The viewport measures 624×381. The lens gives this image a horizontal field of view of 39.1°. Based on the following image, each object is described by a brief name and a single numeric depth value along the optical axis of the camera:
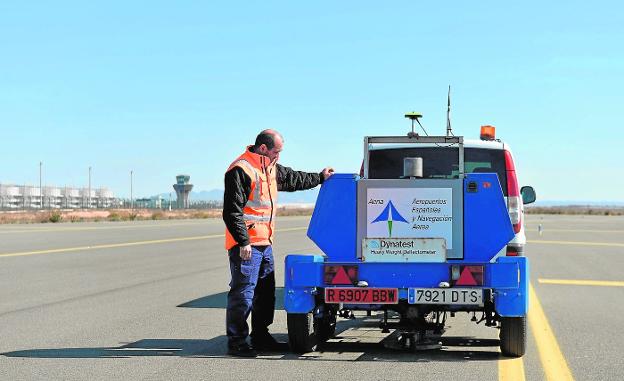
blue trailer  7.13
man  7.57
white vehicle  9.24
